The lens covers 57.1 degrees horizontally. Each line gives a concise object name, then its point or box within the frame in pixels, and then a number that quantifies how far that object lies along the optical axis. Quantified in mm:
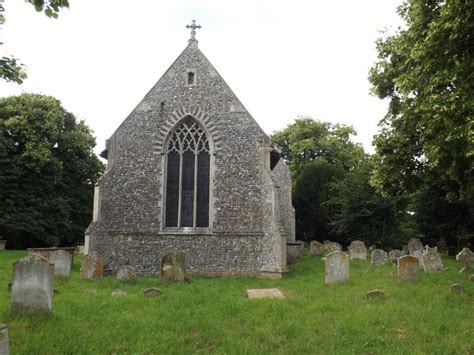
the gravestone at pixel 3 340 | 5211
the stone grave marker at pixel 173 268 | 13086
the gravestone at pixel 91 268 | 13713
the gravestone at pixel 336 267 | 12578
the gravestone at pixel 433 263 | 14406
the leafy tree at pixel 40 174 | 26781
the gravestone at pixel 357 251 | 20144
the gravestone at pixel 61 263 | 13289
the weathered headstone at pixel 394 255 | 17605
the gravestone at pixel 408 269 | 12203
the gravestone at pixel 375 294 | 10117
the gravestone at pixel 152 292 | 10703
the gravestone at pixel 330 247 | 23588
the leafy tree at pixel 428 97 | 9555
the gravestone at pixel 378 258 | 17047
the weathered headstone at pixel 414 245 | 21727
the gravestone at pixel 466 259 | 14351
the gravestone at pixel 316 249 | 24016
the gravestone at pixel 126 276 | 13250
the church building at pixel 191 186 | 15844
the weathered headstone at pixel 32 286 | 8367
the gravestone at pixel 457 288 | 10336
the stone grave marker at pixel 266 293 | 10766
